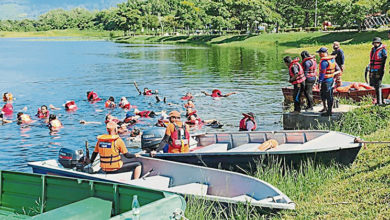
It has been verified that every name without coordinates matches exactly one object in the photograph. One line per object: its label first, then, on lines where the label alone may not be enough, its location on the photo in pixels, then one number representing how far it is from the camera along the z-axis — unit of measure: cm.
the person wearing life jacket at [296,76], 1555
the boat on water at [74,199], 699
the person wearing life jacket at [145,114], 2231
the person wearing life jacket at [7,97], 2776
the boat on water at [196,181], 852
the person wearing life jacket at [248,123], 1558
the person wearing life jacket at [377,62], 1454
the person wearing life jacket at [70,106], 2518
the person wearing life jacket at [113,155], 1012
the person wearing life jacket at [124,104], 2514
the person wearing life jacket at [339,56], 1803
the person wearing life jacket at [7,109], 2452
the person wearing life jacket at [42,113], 2293
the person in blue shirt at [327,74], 1431
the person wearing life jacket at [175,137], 1145
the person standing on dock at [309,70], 1556
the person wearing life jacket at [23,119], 2223
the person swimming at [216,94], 2777
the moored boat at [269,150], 1079
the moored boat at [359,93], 1780
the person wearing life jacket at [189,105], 2318
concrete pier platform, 1522
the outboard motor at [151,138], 1360
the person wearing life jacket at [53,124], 2055
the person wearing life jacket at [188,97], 2659
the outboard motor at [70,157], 1185
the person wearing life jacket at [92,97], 2786
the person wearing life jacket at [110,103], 2505
